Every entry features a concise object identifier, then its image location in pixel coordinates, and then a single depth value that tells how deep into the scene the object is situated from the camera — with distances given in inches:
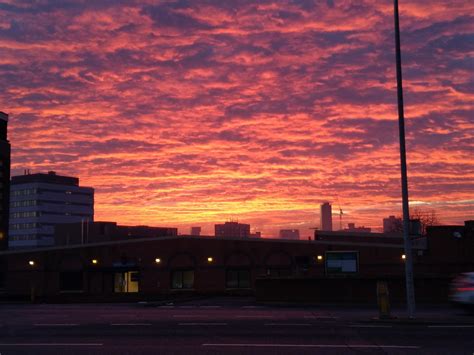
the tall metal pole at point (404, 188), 876.0
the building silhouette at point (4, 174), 5753.0
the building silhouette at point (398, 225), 5643.7
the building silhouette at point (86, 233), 5088.1
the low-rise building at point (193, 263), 2166.6
